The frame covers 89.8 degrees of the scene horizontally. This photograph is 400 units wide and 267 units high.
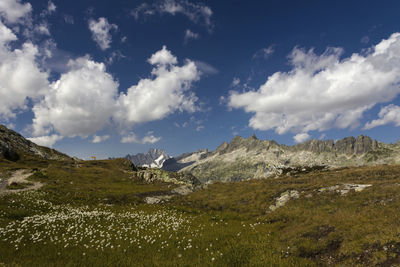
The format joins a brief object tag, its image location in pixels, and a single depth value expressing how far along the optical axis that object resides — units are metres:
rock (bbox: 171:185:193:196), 48.09
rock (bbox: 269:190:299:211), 24.52
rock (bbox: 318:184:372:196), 21.72
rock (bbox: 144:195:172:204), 39.53
